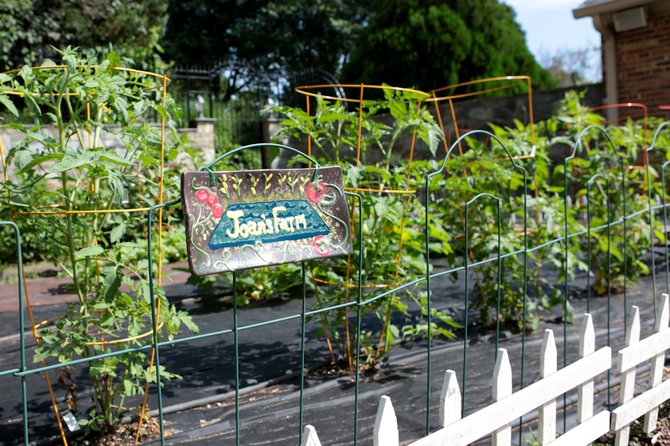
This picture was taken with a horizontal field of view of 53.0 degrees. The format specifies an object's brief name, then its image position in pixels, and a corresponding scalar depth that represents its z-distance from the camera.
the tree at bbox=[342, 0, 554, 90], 12.10
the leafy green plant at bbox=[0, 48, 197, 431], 1.95
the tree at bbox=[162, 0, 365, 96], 19.36
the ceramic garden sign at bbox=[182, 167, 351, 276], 1.57
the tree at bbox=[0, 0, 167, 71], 9.82
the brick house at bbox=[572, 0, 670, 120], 7.48
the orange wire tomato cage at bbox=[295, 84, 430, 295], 2.75
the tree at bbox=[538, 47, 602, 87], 23.77
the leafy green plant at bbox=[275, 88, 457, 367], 2.81
